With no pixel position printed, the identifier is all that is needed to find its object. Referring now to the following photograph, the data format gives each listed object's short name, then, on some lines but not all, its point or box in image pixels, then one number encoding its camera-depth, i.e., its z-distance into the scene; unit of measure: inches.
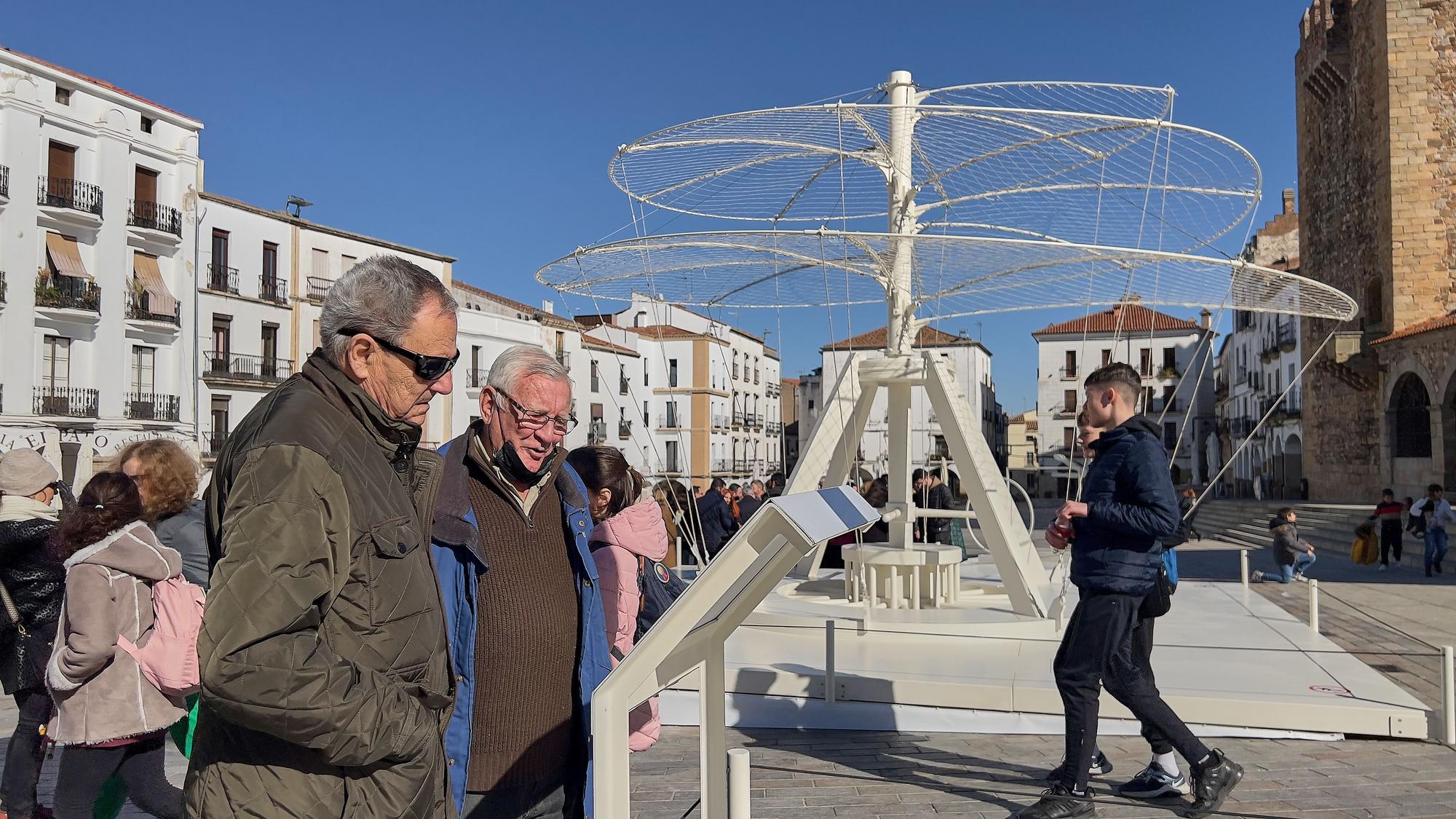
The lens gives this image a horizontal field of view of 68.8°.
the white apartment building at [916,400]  1667.1
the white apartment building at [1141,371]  2018.9
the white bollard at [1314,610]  352.5
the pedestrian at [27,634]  163.0
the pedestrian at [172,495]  162.6
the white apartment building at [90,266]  1041.5
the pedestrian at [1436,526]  670.5
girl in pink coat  146.7
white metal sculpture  346.9
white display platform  240.8
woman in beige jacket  135.3
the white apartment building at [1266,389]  1654.8
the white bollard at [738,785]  96.0
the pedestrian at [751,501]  535.6
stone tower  1053.2
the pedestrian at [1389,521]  737.0
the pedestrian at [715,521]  481.1
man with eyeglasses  106.9
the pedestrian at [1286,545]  574.6
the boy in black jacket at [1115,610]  179.5
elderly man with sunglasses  64.0
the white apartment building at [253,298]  1259.2
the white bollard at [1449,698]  227.5
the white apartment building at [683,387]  1850.4
